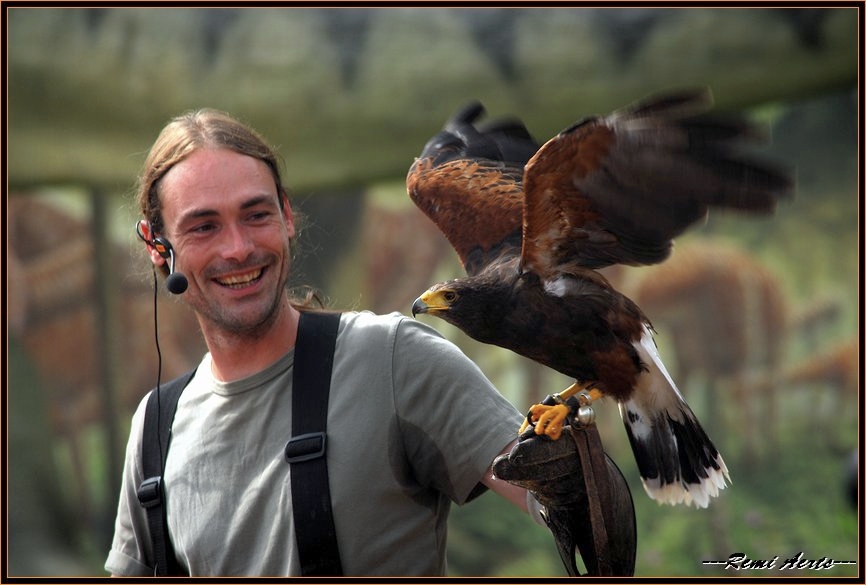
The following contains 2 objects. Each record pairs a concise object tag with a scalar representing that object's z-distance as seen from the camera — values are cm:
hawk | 416
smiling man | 423
